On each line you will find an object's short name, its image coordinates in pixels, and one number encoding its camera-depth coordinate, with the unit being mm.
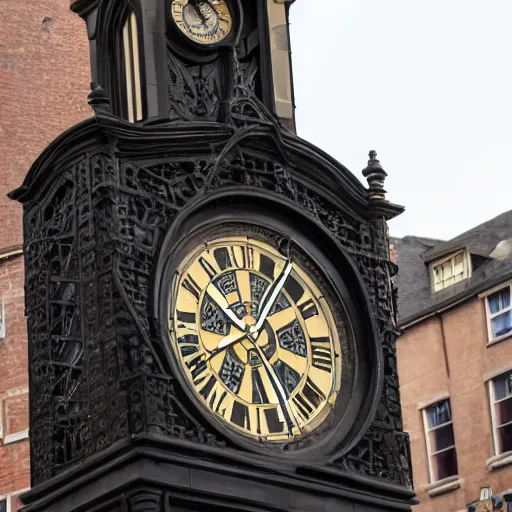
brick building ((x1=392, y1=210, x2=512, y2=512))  26000
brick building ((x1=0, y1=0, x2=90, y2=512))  28266
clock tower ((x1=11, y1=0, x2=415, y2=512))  14430
